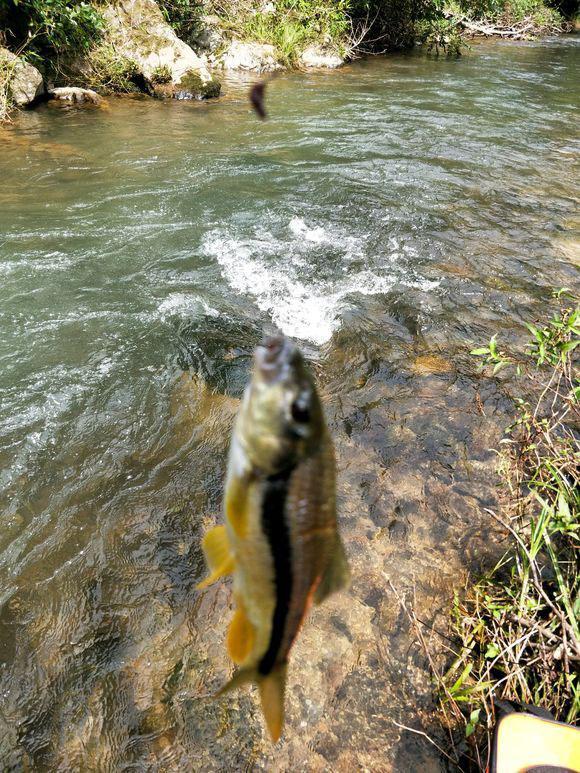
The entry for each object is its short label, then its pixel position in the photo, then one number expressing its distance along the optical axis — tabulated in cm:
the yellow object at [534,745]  206
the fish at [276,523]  100
